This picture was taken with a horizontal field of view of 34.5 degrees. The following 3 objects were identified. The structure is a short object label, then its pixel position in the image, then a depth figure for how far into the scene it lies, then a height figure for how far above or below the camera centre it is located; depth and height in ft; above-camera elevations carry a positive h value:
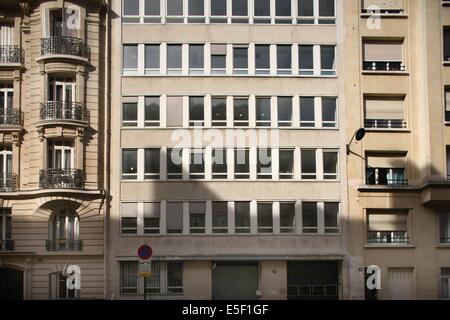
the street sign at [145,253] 73.26 -6.94
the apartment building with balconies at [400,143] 103.19 +5.69
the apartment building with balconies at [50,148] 101.09 +5.28
